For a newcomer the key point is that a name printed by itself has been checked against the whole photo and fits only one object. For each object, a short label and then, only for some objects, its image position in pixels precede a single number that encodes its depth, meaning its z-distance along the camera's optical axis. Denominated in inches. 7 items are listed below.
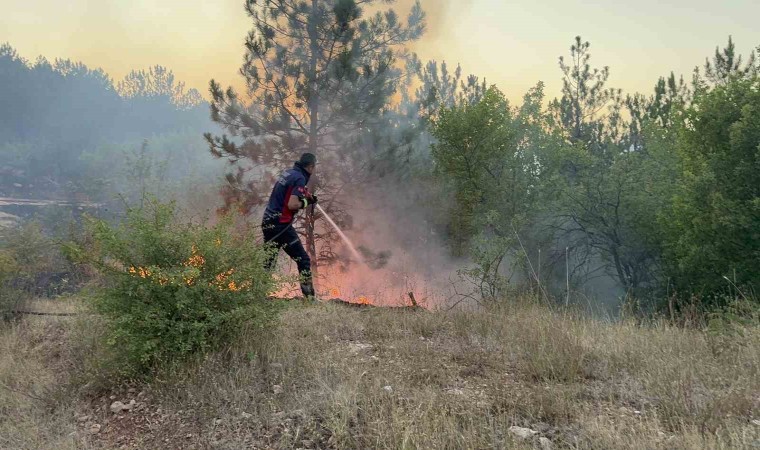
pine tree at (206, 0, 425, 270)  514.6
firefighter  235.9
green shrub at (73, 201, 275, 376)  136.8
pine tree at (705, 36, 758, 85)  584.7
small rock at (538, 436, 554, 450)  98.5
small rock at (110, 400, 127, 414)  125.4
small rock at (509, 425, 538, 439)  102.2
